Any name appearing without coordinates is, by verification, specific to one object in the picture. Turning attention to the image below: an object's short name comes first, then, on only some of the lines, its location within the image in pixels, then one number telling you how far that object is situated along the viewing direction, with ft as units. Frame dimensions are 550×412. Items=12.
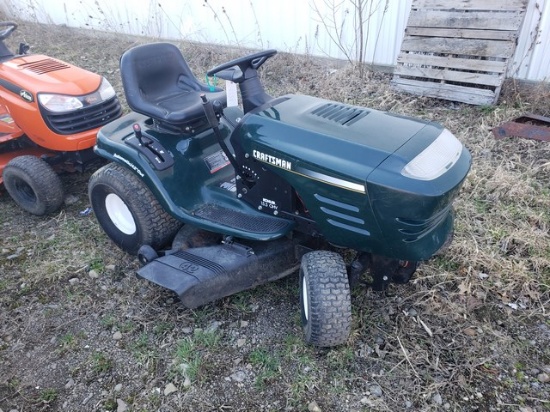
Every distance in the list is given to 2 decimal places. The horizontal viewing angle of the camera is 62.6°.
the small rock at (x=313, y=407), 6.42
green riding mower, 6.24
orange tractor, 10.27
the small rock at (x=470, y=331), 7.46
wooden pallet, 13.62
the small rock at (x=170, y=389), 6.78
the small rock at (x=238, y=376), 6.91
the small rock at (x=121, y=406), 6.57
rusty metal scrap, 12.42
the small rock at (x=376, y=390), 6.61
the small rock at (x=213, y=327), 7.72
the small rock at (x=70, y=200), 11.50
